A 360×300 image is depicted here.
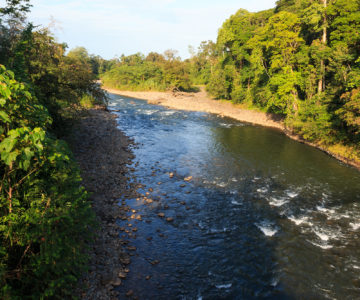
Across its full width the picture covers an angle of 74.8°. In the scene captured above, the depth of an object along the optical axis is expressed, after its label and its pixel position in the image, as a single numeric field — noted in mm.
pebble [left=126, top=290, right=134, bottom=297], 8484
